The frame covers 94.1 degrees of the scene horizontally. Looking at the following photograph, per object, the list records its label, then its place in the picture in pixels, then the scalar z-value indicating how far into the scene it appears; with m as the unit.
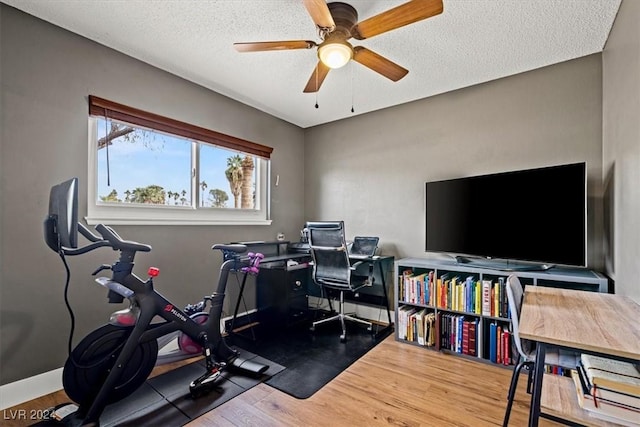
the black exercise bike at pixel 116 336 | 1.54
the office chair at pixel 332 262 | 2.81
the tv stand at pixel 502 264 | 2.33
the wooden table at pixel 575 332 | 0.96
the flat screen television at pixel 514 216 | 2.08
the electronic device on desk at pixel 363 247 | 3.31
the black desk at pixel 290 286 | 3.05
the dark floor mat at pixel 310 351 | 2.09
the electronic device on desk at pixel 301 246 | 3.62
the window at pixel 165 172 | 2.26
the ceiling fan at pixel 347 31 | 1.48
